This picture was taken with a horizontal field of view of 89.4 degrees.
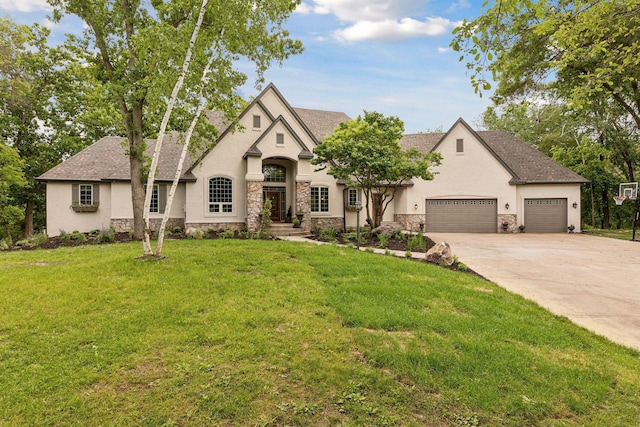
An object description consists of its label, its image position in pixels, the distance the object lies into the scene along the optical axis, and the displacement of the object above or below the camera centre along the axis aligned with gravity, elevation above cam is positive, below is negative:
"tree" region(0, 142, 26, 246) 14.22 +1.62
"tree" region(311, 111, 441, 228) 13.62 +2.46
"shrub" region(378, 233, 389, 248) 12.16 -1.23
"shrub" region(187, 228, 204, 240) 13.08 -0.97
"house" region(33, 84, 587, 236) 15.98 +1.37
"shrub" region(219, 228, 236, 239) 13.47 -1.02
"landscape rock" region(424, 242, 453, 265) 9.37 -1.35
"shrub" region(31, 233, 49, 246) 12.08 -1.03
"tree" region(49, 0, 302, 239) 7.97 +4.53
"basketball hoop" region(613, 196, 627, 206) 17.72 +0.50
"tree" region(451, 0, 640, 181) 3.96 +2.36
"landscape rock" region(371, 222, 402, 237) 14.74 -0.95
